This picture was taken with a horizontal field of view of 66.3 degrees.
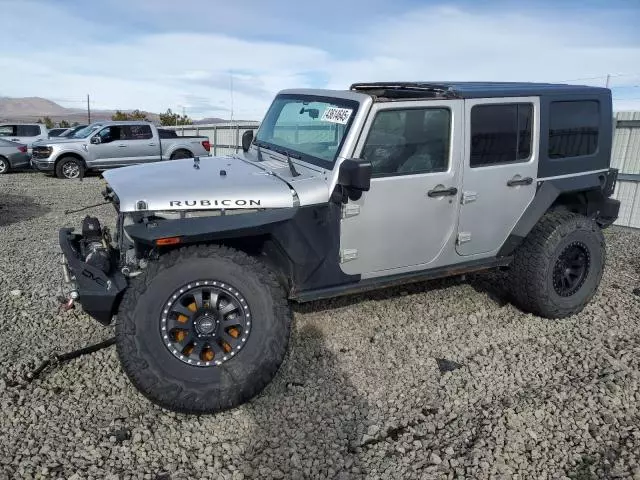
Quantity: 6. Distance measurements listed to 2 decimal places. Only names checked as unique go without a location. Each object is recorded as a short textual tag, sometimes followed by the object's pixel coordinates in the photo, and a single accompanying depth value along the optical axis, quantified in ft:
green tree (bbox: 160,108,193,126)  141.24
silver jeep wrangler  9.70
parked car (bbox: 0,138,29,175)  50.78
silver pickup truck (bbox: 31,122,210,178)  46.37
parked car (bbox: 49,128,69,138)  73.01
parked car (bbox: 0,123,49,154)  55.70
